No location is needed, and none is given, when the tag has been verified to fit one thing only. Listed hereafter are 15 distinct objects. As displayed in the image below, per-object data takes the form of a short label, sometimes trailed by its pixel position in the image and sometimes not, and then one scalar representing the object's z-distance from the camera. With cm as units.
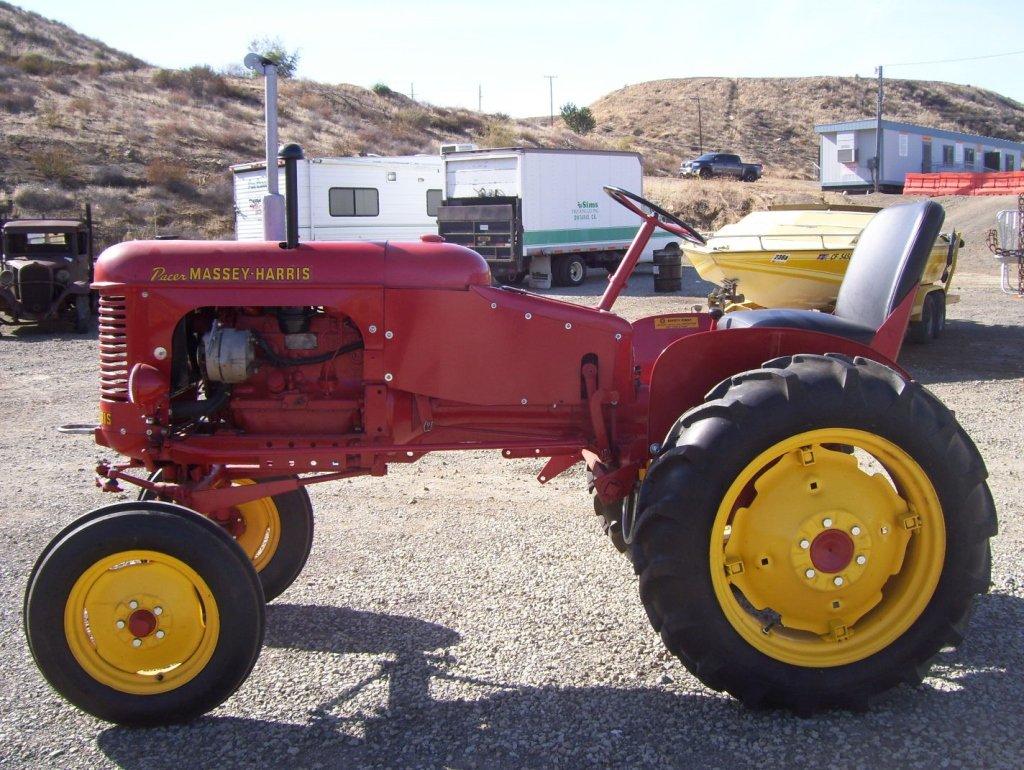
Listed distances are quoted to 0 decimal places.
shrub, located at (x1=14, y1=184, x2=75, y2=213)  2737
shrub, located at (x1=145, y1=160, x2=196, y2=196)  3069
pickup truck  4516
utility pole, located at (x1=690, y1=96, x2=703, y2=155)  6115
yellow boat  1156
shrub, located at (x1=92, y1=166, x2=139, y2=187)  3022
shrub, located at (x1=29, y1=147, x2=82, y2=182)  2944
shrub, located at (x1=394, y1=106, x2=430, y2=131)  4466
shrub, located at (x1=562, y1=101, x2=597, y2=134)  5997
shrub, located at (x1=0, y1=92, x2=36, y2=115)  3422
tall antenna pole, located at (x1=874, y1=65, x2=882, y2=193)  4266
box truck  2017
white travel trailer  2094
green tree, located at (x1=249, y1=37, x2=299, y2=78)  5318
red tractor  317
